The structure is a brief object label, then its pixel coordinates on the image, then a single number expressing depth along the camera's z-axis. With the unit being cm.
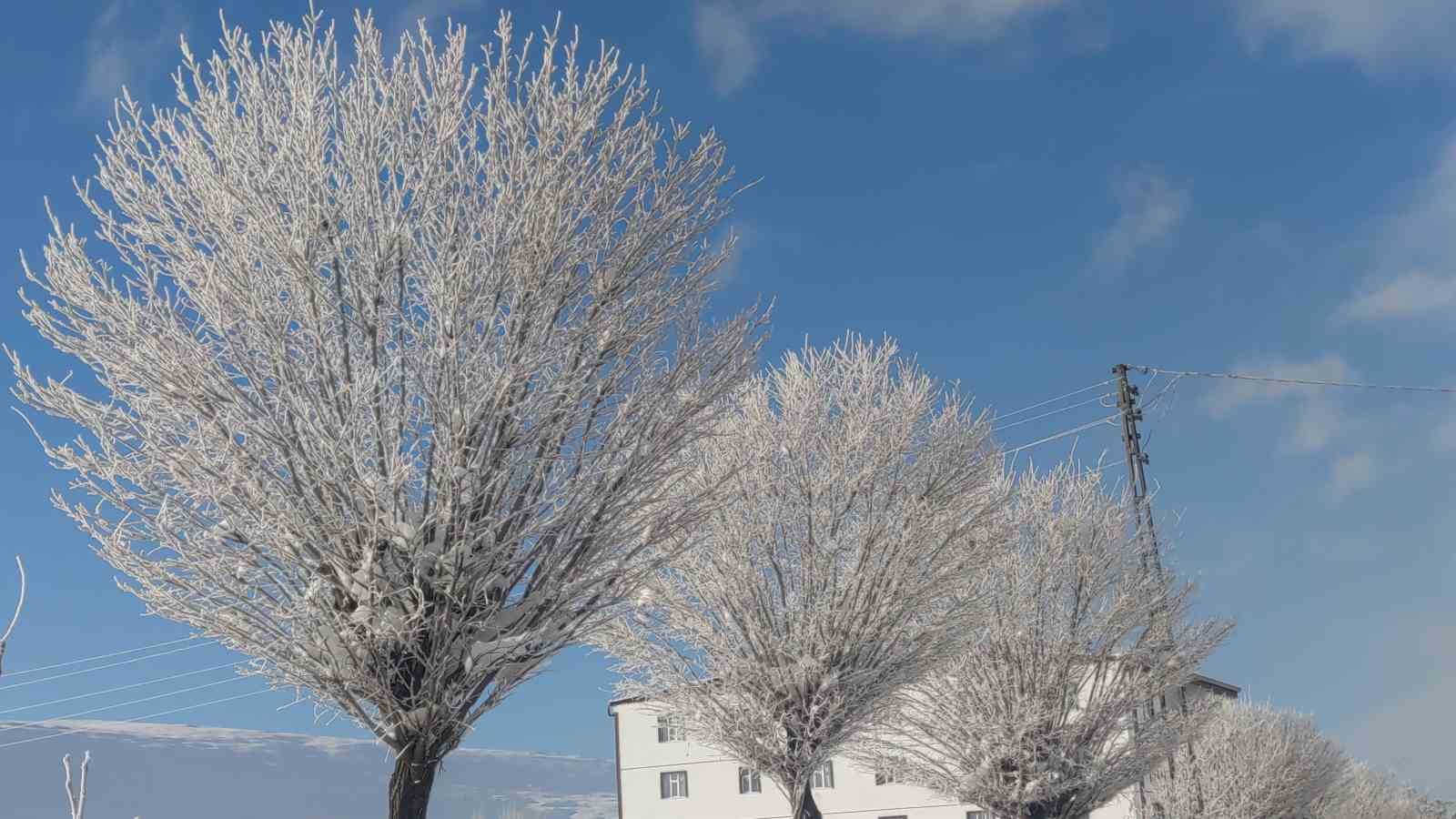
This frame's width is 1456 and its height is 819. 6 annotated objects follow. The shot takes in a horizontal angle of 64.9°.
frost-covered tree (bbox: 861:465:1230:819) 2152
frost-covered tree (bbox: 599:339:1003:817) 1590
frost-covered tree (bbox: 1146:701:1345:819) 3041
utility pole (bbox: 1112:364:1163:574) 2517
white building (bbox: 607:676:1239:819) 4125
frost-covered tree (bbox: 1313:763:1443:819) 4281
